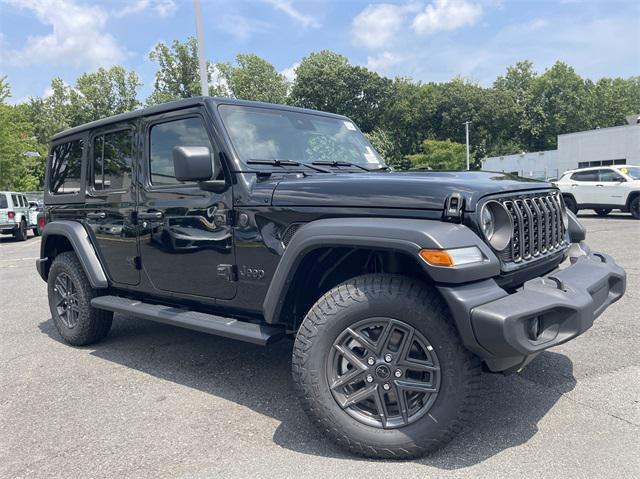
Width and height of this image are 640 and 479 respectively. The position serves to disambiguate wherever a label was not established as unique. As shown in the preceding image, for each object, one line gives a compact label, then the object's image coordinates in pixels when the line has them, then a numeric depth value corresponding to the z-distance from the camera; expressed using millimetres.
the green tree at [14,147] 23469
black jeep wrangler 2365
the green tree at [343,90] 51844
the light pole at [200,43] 10422
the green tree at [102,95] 57062
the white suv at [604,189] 14297
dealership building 31984
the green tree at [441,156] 44500
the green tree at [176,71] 52250
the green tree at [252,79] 55406
